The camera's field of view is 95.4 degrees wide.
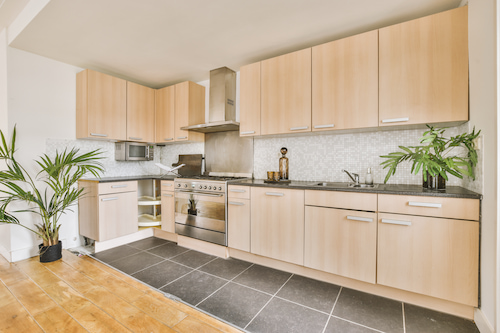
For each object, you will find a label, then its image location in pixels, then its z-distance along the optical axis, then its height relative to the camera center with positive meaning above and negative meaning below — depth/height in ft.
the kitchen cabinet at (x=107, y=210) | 9.56 -2.03
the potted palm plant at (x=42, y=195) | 8.03 -1.24
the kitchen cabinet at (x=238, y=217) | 8.55 -2.03
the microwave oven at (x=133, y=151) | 11.94 +0.69
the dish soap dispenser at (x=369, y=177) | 7.55 -0.41
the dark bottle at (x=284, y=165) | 9.40 -0.02
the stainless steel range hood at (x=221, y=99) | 10.59 +3.10
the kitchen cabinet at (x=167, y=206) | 10.83 -2.03
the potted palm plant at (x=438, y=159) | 5.33 +0.14
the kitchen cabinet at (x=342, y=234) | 6.35 -2.04
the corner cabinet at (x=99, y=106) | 10.14 +2.70
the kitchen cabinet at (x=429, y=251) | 5.28 -2.14
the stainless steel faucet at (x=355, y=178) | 7.79 -0.47
